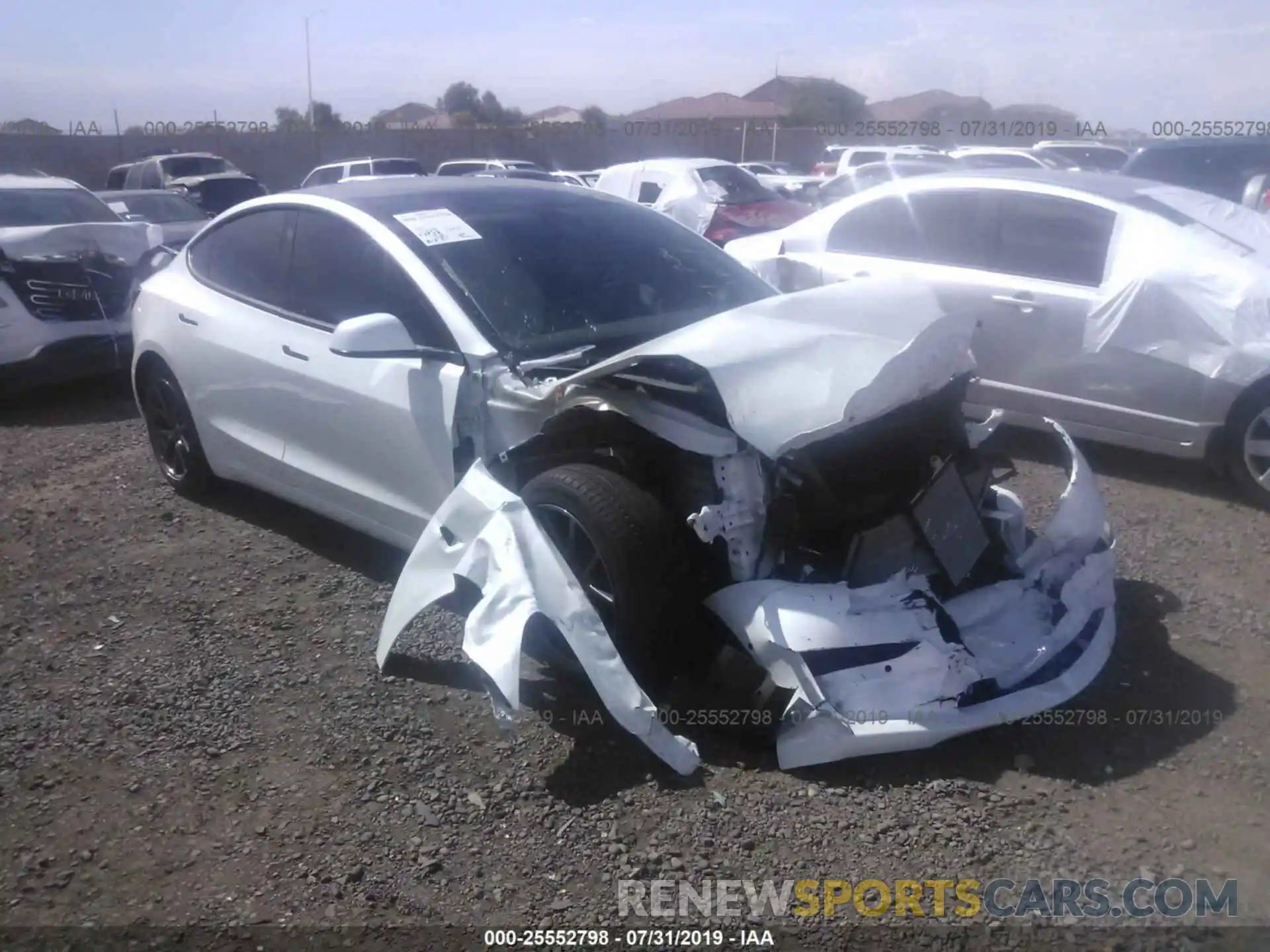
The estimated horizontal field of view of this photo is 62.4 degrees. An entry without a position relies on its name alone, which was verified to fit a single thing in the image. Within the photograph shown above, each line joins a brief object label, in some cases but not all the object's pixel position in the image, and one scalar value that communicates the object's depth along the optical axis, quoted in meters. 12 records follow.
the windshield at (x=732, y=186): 13.80
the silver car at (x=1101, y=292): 5.02
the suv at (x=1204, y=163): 11.45
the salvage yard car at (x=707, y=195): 13.32
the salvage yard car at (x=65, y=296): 7.27
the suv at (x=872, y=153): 21.64
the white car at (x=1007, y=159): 18.41
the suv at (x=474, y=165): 22.52
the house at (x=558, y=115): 56.19
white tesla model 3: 3.02
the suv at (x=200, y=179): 17.75
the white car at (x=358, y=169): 22.19
